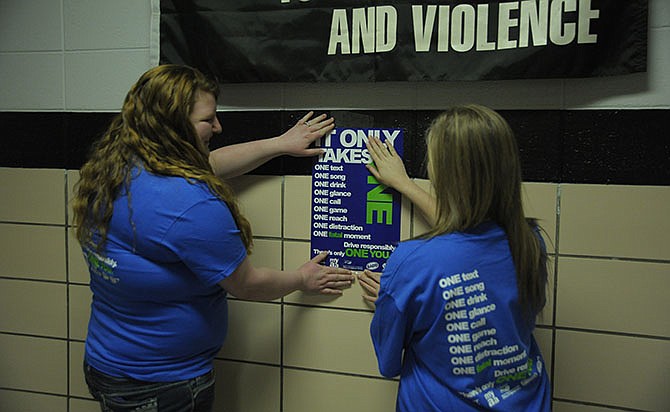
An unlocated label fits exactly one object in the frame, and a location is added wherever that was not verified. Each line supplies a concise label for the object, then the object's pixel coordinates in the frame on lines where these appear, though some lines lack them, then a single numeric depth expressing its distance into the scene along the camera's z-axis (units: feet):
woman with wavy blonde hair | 4.73
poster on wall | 6.08
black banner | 5.28
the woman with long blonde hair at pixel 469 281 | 4.23
